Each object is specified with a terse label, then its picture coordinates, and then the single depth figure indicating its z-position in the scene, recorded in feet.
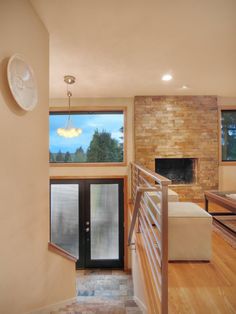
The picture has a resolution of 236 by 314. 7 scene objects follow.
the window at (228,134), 16.08
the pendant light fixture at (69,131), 11.71
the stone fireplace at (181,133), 15.44
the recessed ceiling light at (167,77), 11.41
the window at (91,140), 16.39
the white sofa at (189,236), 6.86
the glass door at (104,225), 16.37
